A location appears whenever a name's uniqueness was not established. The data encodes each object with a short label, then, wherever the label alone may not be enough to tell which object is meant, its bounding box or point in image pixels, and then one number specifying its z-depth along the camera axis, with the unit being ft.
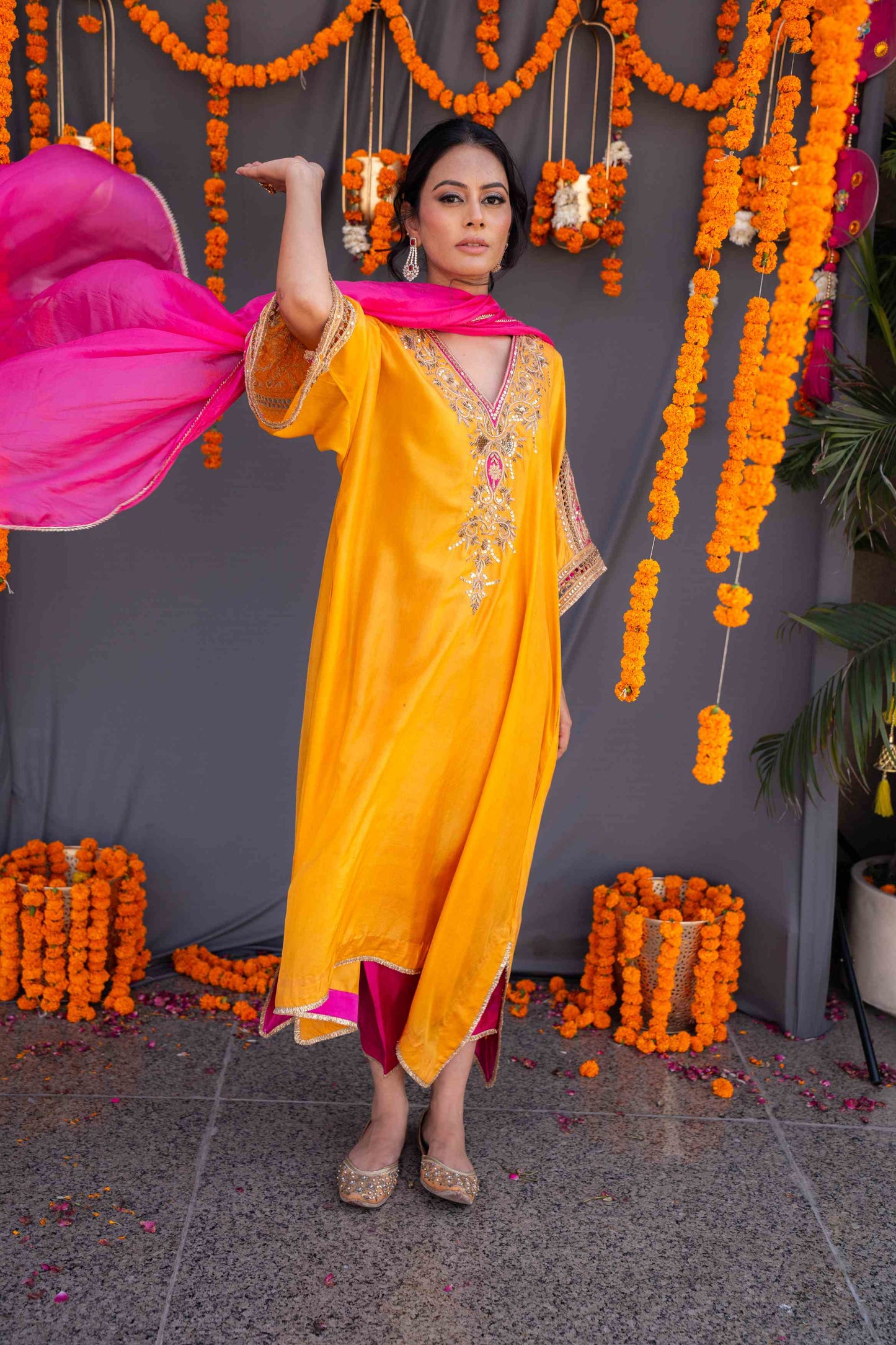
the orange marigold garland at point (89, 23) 8.32
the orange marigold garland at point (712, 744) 5.23
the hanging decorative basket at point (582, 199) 8.46
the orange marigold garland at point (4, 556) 8.02
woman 6.01
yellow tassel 8.48
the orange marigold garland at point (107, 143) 8.35
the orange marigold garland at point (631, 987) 8.63
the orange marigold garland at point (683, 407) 6.07
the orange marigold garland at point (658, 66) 8.39
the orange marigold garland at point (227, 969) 9.09
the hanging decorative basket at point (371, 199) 8.30
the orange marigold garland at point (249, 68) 8.37
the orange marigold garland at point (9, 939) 8.59
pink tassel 8.21
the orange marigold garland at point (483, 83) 8.37
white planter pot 8.94
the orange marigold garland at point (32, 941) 8.58
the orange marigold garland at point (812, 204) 4.34
